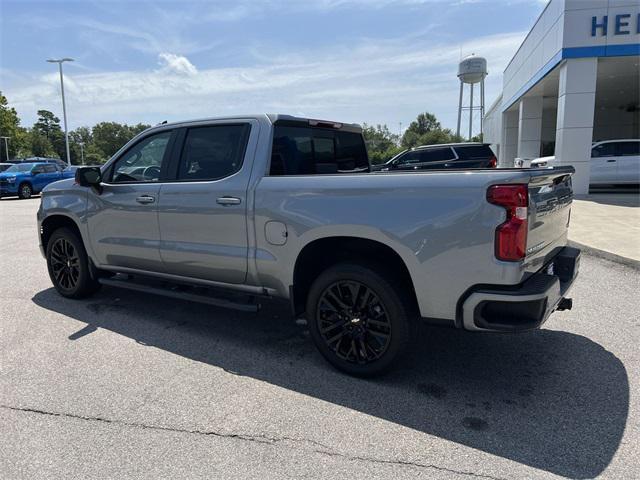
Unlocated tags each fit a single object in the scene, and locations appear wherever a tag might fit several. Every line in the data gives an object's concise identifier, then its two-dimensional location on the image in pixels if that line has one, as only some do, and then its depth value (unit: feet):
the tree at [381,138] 302.45
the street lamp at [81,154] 359.09
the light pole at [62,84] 122.83
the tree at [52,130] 362.94
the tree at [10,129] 189.26
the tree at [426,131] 254.47
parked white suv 54.29
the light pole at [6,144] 203.41
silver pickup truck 10.05
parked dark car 48.65
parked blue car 71.59
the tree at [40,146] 289.53
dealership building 51.49
